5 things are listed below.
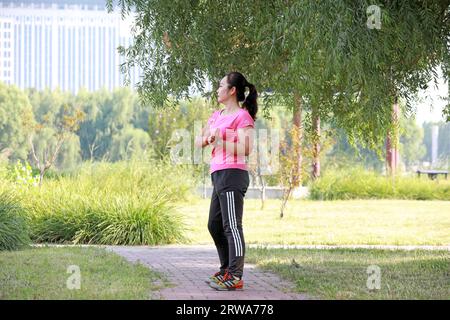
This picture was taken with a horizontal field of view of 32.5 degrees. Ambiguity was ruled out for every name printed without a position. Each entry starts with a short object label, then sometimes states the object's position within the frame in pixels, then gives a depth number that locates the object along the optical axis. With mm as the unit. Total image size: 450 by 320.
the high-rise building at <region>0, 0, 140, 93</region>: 59062
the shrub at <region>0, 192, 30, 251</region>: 9805
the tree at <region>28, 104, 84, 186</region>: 45594
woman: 6094
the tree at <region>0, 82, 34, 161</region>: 45406
